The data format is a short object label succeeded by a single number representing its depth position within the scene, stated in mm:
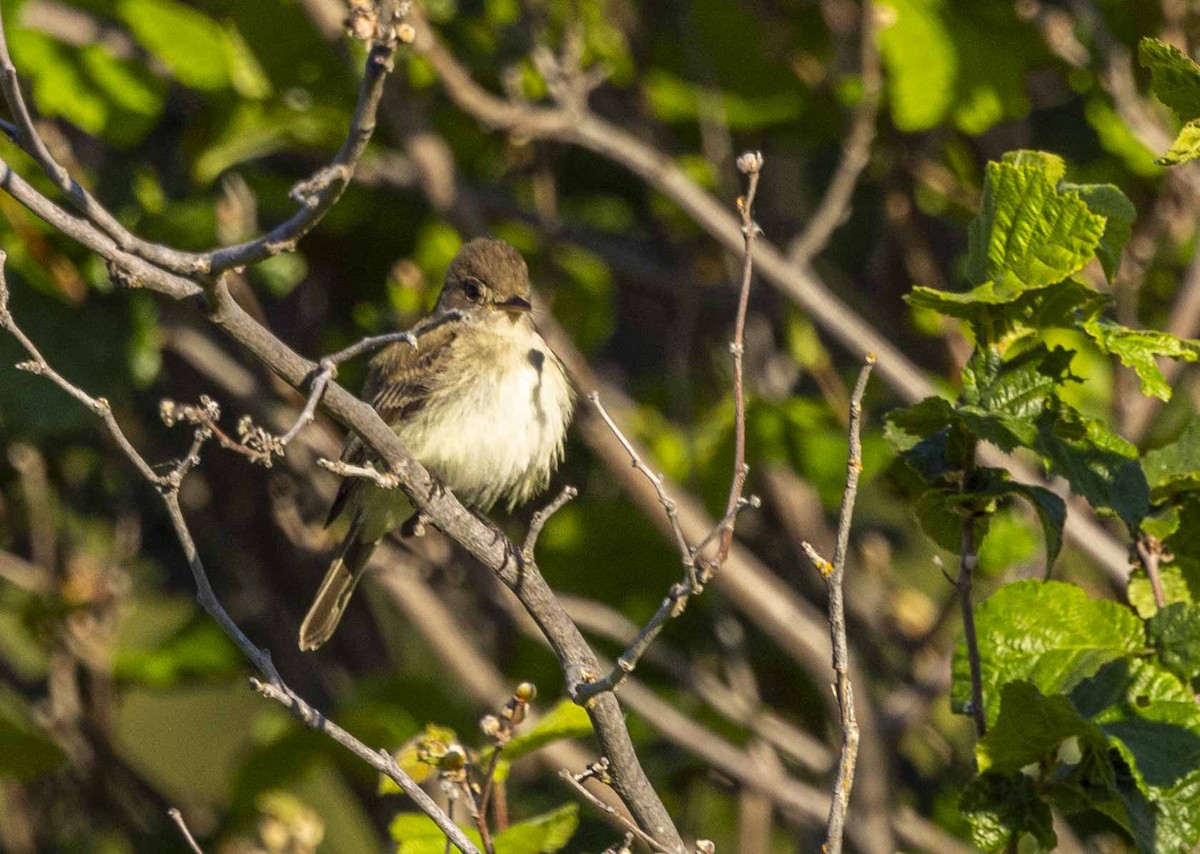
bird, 9844
